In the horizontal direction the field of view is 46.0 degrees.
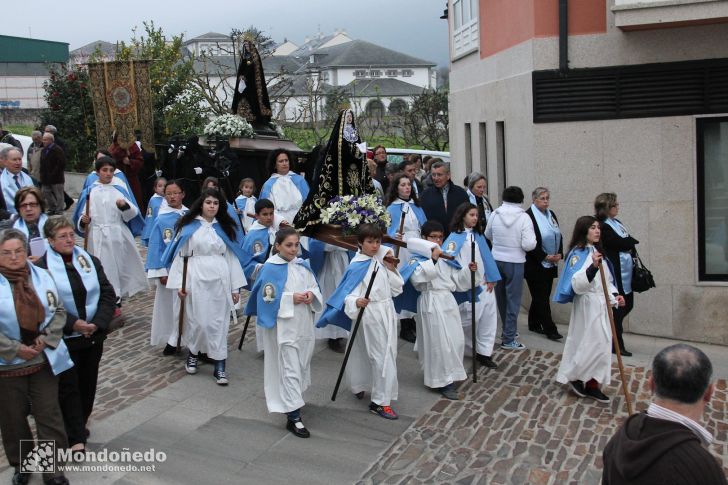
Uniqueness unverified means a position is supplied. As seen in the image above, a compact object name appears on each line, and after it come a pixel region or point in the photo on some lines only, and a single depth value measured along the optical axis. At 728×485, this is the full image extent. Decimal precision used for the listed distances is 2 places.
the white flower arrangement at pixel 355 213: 8.10
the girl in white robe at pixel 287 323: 7.20
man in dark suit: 10.41
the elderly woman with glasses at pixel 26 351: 5.68
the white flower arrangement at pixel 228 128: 15.08
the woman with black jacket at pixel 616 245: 9.41
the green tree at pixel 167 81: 24.41
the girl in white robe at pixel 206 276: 8.41
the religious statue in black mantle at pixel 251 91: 15.47
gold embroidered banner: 19.44
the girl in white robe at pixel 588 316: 8.02
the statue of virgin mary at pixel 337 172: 8.82
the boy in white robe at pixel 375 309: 7.57
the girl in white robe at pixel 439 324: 8.22
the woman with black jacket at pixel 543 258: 10.09
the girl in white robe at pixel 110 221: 10.62
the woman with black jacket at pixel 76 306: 6.22
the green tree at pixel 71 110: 22.89
